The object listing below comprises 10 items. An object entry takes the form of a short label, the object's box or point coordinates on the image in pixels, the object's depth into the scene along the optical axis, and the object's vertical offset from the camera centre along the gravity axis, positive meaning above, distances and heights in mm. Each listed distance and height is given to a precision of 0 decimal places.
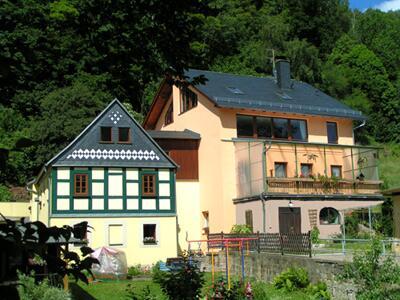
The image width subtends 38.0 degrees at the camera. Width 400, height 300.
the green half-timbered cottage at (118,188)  26703 +2158
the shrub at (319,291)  16517 -1826
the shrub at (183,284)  9844 -899
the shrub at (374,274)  13070 -1118
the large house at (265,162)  28109 +3485
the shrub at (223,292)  9673 -1061
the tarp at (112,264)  22344 -1204
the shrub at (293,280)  18194 -1610
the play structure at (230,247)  21944 -777
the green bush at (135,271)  24416 -1616
